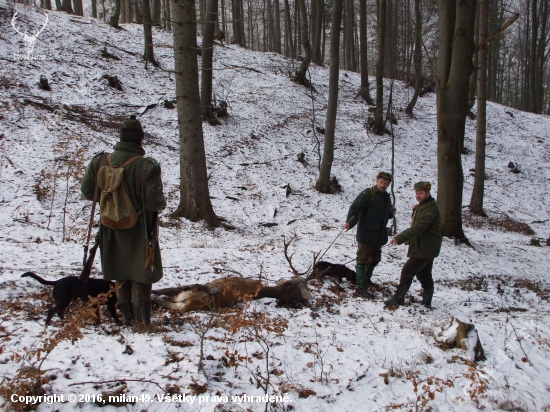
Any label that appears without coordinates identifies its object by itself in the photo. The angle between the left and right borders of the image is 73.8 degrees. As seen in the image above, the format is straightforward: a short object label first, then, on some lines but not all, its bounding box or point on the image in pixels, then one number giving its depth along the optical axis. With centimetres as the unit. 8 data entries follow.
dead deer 431
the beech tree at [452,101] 888
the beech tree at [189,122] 777
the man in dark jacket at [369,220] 561
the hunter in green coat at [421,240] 504
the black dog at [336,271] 599
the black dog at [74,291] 334
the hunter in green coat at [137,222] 330
